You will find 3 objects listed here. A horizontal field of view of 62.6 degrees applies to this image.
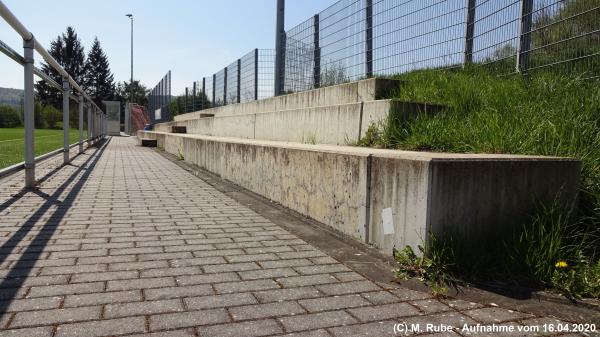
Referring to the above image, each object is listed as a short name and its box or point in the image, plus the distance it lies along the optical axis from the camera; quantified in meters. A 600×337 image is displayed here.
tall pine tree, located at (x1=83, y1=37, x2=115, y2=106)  84.31
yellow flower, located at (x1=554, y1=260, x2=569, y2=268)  2.90
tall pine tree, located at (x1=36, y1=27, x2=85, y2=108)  82.44
